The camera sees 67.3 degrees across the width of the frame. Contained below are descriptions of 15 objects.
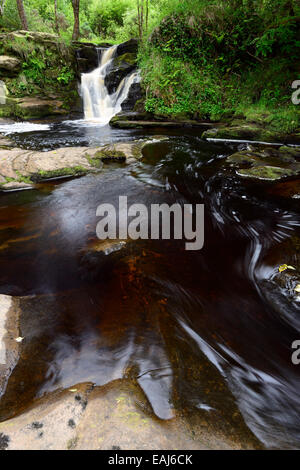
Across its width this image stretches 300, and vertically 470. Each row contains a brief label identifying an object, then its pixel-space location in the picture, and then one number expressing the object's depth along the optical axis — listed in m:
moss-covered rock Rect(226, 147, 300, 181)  5.40
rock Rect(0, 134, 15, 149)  7.59
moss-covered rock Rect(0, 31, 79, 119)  12.45
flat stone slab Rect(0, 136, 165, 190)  4.98
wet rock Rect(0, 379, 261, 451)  1.06
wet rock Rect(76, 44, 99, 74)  14.47
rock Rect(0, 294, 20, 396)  1.54
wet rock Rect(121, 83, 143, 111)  12.14
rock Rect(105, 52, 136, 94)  13.30
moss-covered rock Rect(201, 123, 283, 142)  8.18
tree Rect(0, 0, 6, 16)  16.02
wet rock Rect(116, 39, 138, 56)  13.81
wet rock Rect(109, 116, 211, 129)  10.93
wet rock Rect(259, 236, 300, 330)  2.16
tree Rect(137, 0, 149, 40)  16.11
